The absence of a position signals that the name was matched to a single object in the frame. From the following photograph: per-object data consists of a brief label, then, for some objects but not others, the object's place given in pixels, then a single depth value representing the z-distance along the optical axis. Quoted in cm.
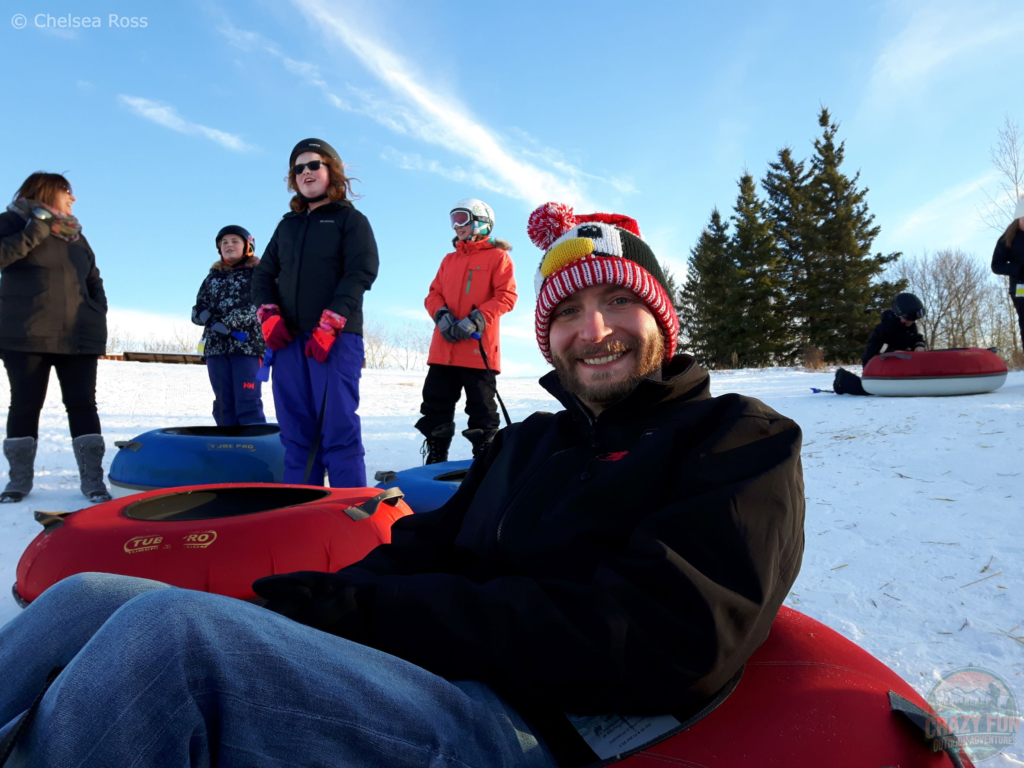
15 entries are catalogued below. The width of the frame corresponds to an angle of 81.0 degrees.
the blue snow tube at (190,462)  354
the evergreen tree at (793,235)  2322
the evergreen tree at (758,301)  2316
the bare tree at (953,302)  2488
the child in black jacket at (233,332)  467
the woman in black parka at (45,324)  355
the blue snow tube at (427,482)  285
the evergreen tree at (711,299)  2408
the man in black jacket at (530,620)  74
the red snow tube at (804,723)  90
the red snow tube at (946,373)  631
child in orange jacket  415
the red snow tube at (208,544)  192
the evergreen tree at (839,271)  2225
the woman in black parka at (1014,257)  616
